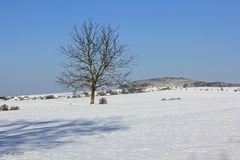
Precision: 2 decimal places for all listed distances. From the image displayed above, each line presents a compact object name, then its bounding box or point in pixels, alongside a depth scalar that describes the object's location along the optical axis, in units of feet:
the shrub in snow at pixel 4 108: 105.81
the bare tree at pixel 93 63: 124.98
